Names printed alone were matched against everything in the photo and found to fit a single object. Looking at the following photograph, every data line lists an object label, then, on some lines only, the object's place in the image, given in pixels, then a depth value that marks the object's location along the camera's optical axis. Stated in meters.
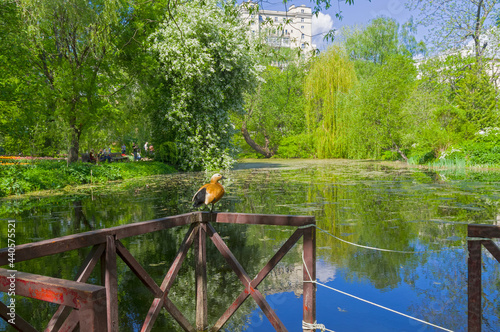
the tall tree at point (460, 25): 24.88
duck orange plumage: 3.97
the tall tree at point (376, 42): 46.66
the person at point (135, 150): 34.08
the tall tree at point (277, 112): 44.31
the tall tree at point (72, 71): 16.94
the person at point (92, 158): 26.48
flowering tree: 22.00
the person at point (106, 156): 28.52
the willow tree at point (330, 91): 36.81
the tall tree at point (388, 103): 30.14
